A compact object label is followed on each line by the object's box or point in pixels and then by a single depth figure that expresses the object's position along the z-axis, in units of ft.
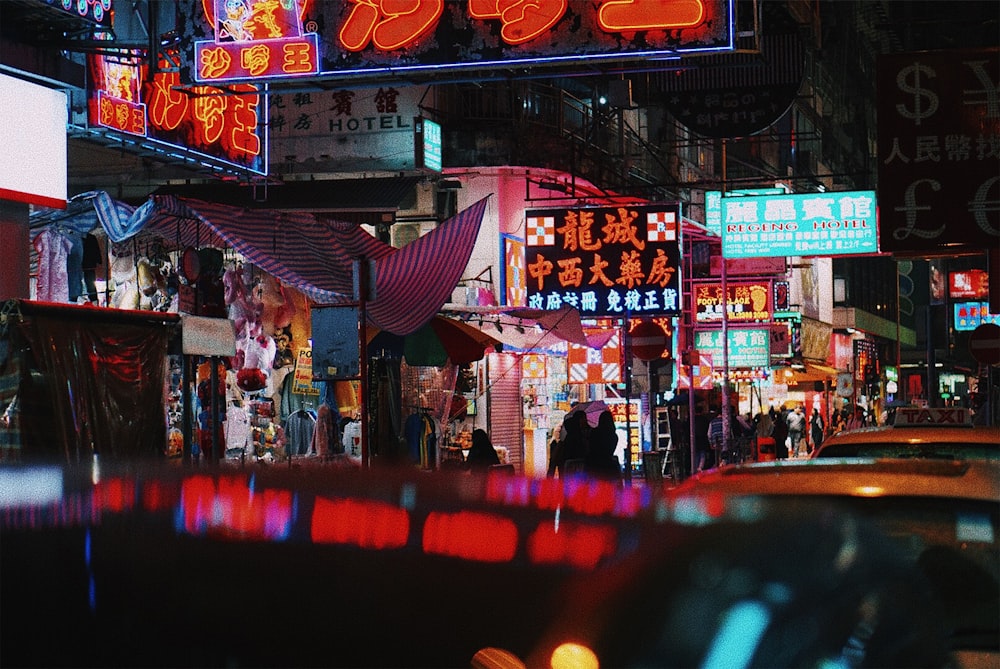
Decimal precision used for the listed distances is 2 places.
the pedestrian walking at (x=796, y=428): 132.26
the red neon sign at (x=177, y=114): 45.68
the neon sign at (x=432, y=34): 36.83
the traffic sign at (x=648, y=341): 69.82
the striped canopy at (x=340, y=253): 45.34
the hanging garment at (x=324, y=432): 57.00
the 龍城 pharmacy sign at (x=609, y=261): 74.33
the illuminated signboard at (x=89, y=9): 40.88
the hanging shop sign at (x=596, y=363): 88.69
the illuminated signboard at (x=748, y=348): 114.42
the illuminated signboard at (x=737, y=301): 114.93
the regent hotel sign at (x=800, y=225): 84.38
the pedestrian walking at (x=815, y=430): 139.33
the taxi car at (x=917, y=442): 27.84
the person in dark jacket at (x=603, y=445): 67.41
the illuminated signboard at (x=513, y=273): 84.33
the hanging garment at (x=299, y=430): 62.13
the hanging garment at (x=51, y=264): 49.47
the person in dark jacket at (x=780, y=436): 115.96
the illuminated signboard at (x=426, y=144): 76.95
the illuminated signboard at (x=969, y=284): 213.66
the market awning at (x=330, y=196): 69.82
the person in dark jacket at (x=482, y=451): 64.39
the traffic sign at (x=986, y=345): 79.97
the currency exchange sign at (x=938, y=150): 46.55
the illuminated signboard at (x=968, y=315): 196.75
